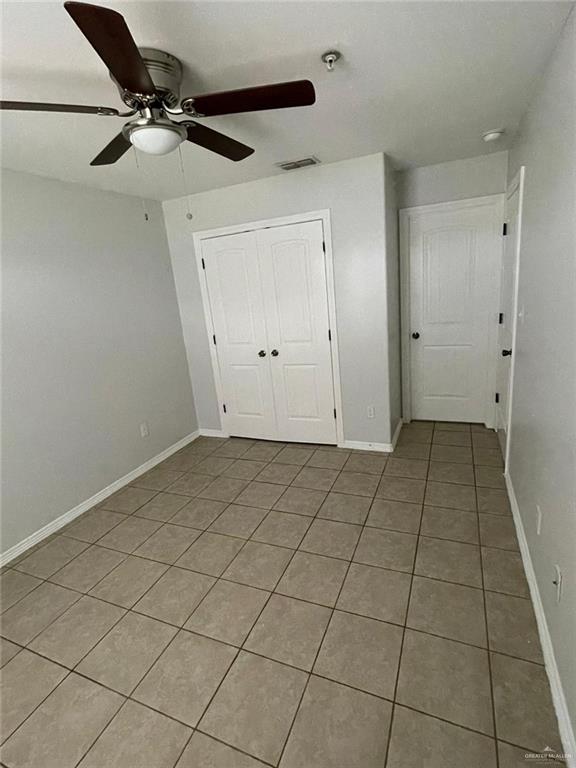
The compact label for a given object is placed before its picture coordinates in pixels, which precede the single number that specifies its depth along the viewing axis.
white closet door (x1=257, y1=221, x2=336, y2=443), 3.22
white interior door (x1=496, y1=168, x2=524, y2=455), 2.48
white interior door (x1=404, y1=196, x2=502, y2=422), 3.33
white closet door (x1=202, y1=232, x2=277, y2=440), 3.47
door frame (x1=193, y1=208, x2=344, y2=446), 3.10
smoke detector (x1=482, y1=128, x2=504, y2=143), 2.50
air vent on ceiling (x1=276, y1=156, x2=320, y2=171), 2.77
